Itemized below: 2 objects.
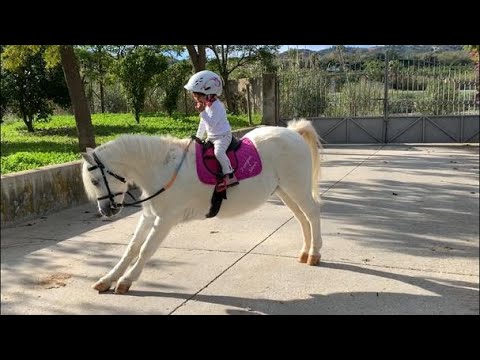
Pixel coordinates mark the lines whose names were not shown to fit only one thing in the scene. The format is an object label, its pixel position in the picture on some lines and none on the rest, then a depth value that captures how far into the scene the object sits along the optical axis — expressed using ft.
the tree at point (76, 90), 15.09
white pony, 9.88
